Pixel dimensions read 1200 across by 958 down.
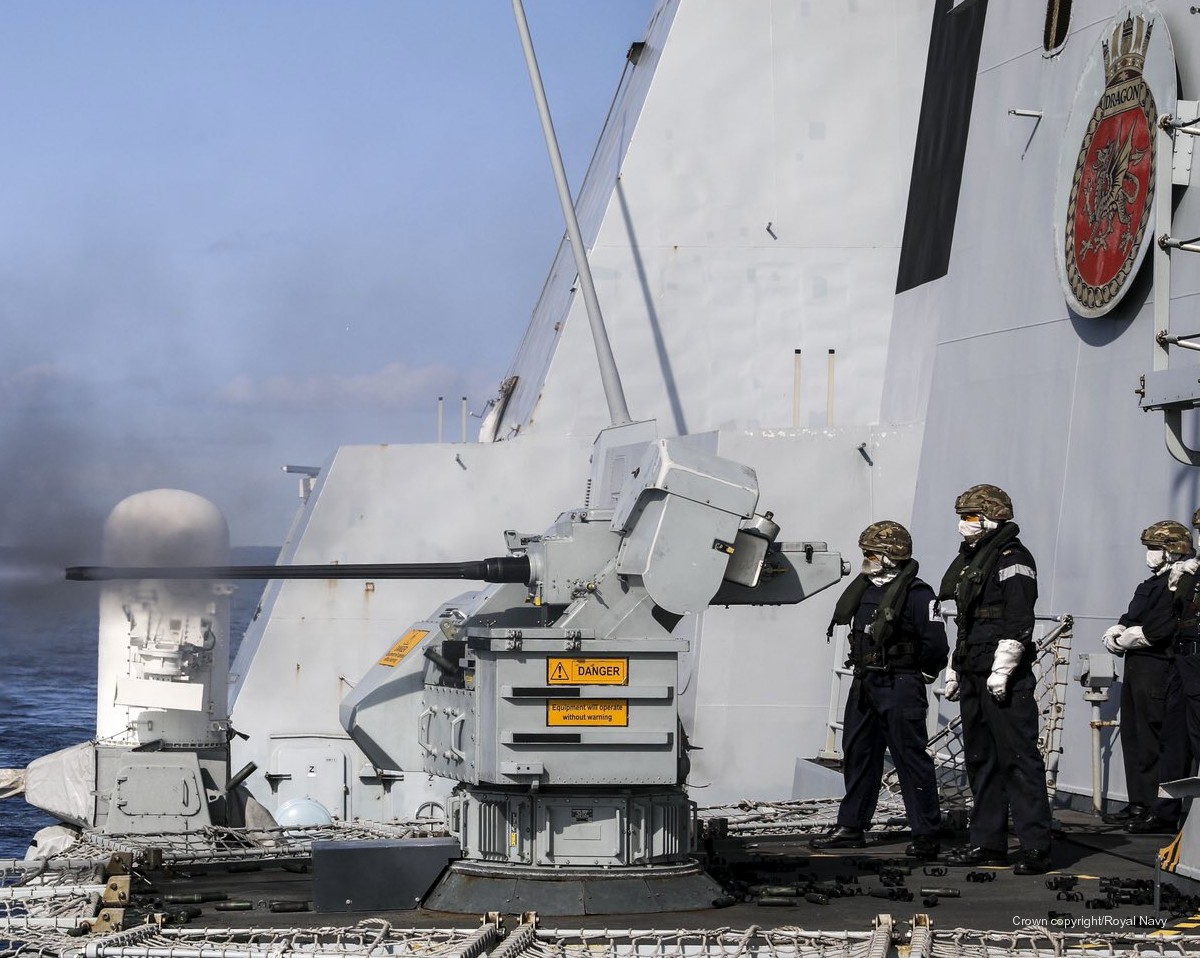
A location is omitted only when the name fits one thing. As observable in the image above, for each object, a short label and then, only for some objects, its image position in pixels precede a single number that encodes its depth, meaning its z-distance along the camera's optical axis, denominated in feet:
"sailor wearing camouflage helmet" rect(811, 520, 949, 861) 48.60
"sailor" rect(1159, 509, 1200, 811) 48.34
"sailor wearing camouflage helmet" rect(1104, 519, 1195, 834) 50.39
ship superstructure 67.67
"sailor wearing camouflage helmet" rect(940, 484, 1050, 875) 44.27
